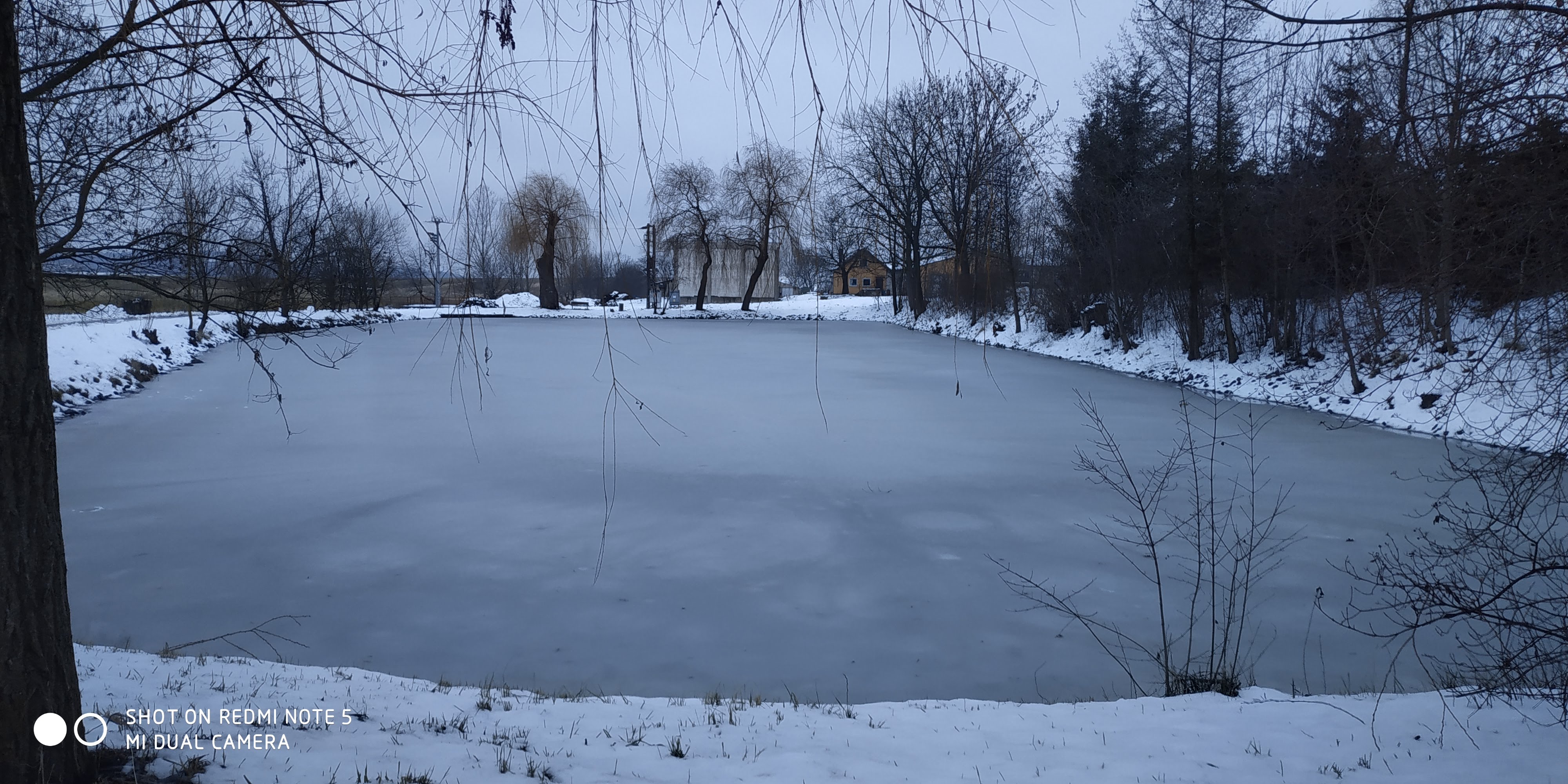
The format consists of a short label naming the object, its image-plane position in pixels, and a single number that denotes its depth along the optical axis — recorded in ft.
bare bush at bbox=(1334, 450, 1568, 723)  10.27
